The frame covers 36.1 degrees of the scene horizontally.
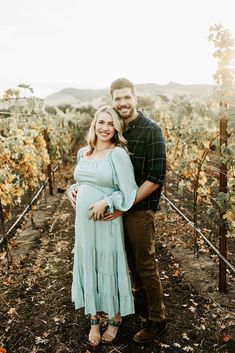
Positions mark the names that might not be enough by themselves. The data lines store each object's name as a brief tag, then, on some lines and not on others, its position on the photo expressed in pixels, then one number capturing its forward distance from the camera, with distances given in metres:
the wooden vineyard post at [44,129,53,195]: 9.23
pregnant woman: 2.84
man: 2.90
